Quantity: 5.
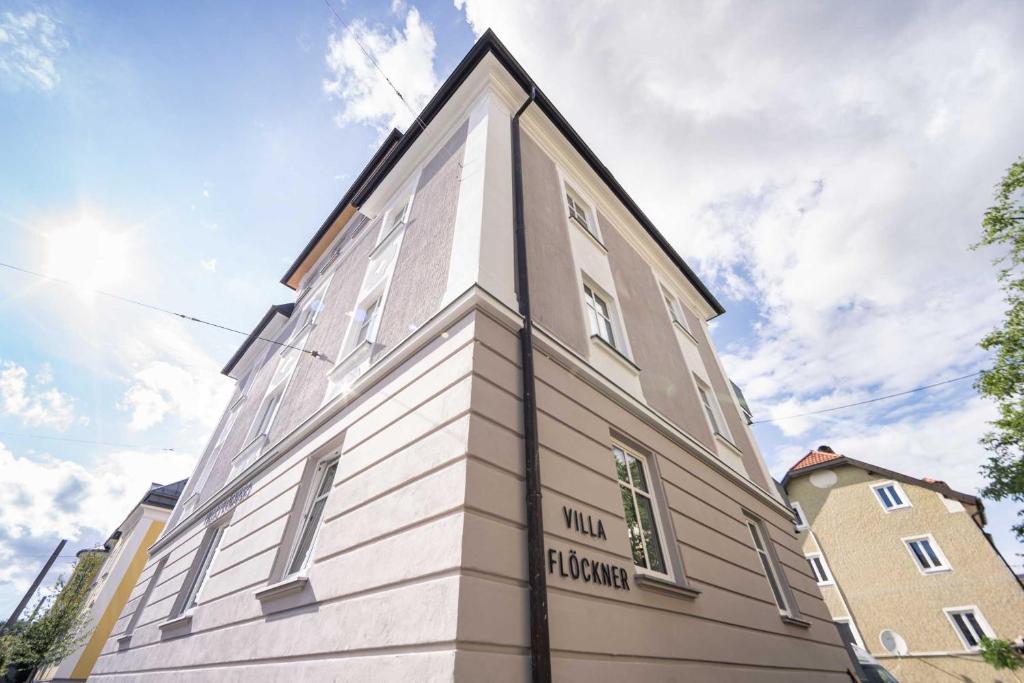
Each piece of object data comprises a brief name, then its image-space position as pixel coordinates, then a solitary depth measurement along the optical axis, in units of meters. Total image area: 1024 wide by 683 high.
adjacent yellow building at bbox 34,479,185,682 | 15.27
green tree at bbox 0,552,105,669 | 13.70
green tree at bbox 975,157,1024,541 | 13.70
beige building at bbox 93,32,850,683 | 3.37
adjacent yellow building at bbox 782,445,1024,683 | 17.38
